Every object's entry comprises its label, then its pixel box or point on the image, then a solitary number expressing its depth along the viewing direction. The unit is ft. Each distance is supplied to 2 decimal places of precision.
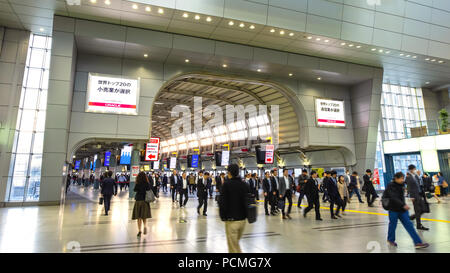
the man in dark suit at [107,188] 33.73
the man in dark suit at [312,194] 29.27
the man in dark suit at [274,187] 33.42
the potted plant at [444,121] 66.28
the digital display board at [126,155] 73.72
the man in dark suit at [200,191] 35.55
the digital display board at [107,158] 97.66
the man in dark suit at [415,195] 21.09
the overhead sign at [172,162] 89.69
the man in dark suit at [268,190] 33.21
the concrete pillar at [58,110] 42.22
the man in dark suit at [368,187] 41.86
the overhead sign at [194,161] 90.82
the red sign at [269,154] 65.33
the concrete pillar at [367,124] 66.03
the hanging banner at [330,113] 65.82
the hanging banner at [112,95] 48.24
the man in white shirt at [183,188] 42.21
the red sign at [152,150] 65.92
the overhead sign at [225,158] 87.11
